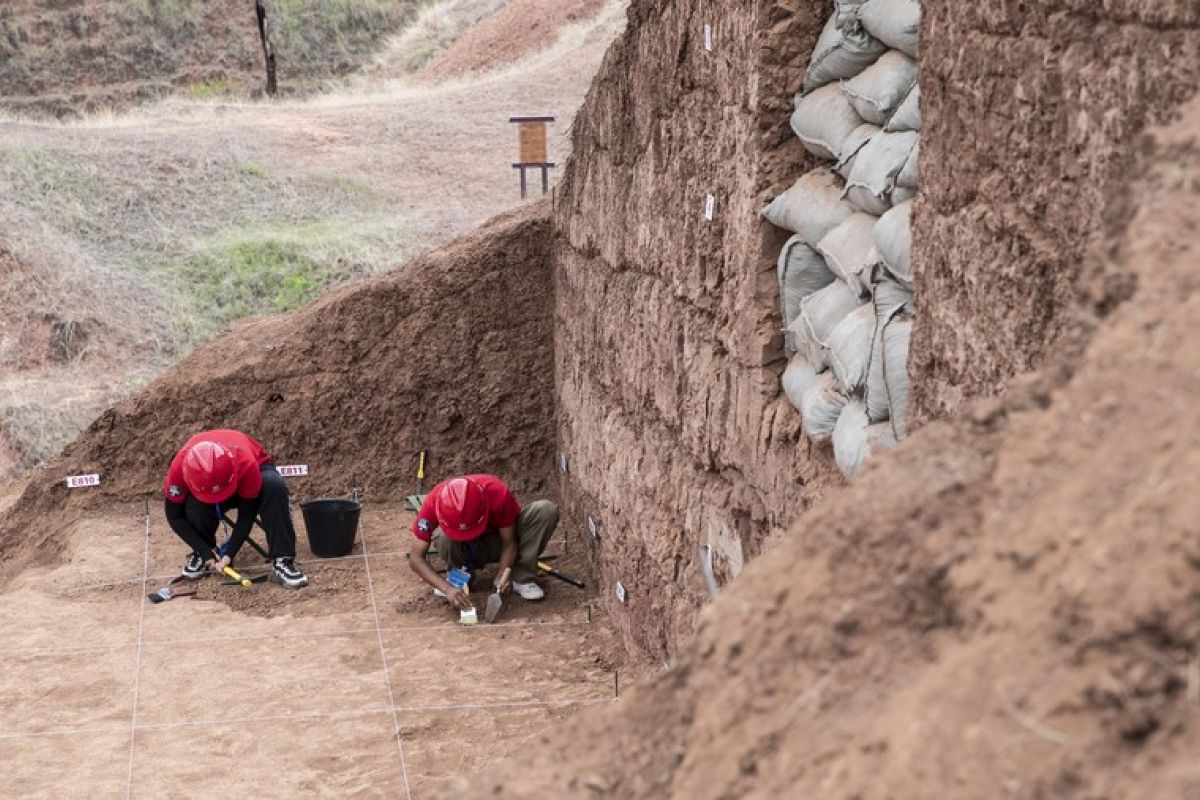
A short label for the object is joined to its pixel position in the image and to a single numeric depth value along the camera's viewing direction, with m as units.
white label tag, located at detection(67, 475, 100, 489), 8.82
